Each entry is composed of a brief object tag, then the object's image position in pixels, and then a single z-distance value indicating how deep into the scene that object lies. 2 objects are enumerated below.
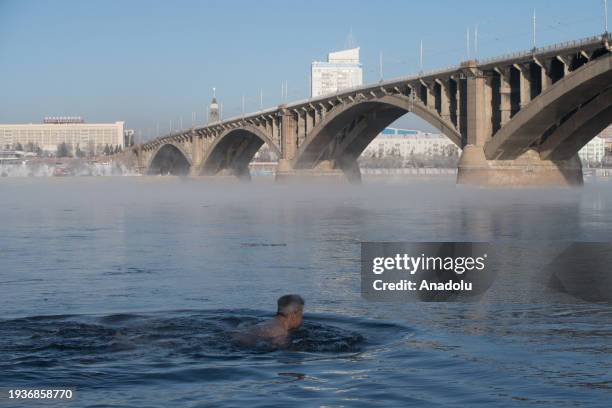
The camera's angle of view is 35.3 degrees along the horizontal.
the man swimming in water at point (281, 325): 11.68
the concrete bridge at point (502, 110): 56.66
